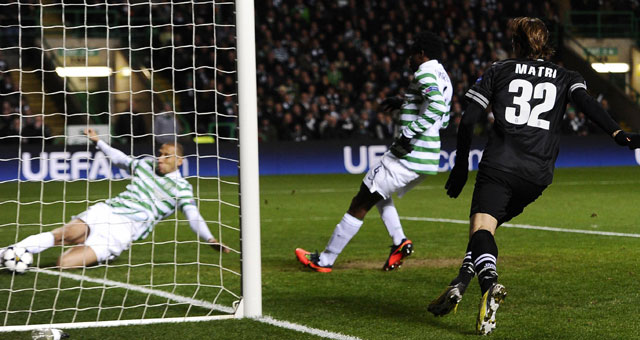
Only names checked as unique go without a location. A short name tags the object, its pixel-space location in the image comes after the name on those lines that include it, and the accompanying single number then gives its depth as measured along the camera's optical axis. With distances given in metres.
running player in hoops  14.05
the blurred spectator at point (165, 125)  24.80
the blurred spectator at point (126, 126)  37.53
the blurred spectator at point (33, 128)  40.56
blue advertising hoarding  36.31
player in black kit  9.48
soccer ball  14.17
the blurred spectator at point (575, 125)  48.81
